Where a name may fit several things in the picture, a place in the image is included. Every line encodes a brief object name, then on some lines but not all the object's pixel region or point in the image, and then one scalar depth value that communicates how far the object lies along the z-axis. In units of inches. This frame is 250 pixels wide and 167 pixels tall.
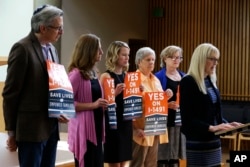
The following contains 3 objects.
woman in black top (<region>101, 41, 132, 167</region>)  216.8
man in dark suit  135.5
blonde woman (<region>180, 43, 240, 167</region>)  179.7
